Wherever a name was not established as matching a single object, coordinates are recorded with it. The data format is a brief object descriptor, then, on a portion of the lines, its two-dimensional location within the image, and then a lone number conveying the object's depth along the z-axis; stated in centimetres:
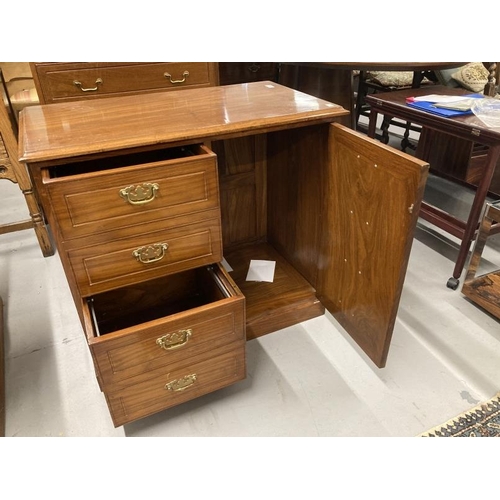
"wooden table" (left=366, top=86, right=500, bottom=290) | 142
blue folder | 154
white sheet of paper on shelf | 156
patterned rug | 109
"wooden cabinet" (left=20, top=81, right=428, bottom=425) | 90
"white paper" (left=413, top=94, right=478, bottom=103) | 167
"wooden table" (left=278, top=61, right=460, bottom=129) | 209
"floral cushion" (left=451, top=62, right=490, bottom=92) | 243
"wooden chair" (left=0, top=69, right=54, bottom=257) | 161
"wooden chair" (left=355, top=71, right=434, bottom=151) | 260
